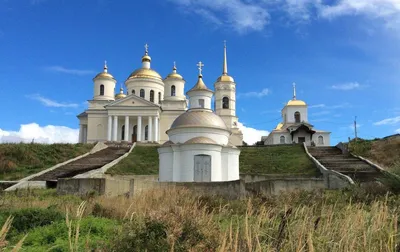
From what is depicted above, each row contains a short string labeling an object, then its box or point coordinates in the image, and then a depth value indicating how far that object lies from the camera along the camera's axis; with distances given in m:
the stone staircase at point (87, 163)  30.33
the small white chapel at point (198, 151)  26.47
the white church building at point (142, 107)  56.50
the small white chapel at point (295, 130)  60.22
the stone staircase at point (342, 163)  23.81
